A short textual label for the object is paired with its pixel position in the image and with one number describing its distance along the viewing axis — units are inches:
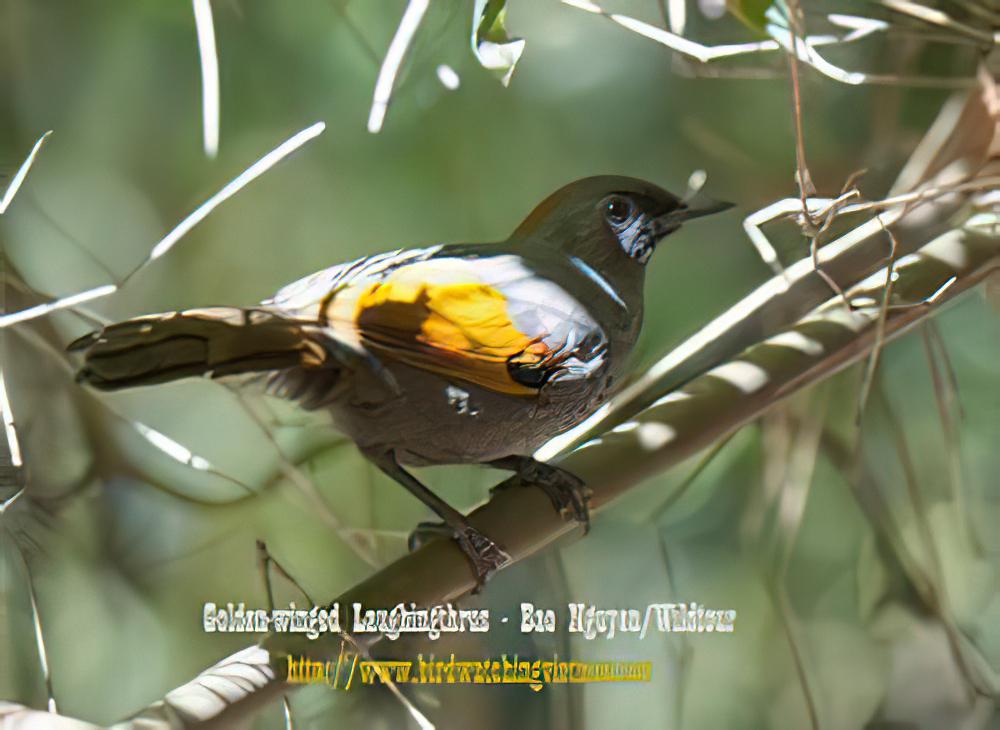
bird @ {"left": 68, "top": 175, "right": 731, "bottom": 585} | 243.9
